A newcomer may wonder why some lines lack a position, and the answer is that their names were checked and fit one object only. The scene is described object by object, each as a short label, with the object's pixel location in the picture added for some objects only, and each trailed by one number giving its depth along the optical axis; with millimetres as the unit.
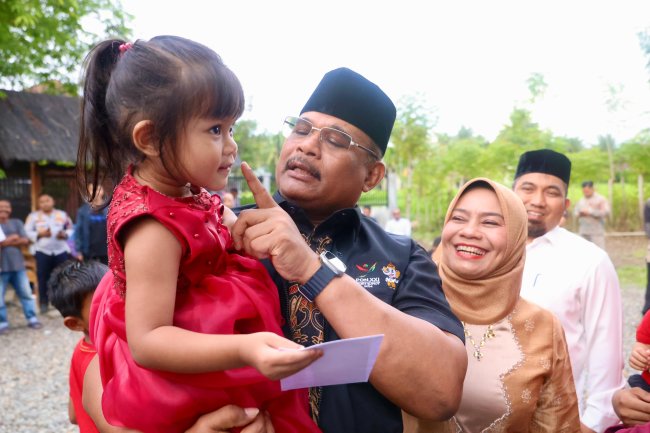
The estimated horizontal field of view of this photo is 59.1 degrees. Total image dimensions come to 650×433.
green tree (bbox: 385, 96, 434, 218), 19234
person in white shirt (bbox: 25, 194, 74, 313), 9539
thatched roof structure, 11344
